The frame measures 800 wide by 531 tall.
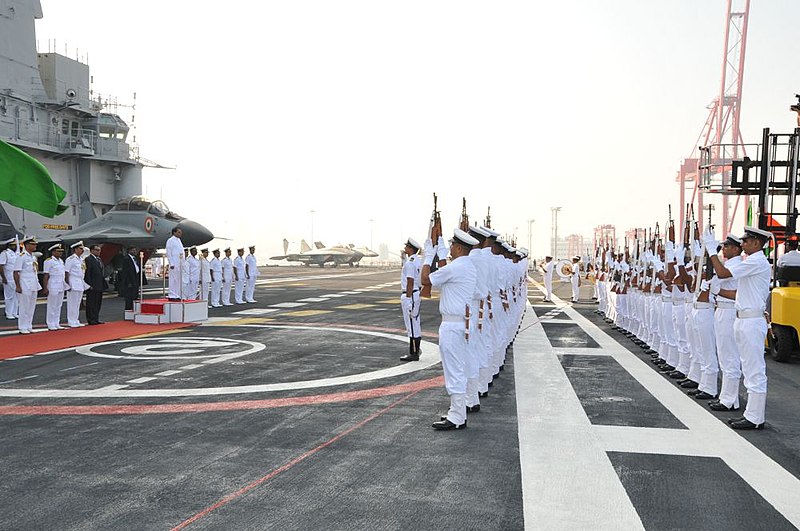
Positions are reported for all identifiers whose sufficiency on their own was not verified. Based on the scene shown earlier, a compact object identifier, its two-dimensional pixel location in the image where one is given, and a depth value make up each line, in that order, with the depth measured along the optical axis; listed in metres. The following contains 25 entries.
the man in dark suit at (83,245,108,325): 16.16
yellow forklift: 11.36
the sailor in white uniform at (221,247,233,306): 23.02
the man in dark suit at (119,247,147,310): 19.25
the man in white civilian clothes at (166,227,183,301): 18.41
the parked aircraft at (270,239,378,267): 79.62
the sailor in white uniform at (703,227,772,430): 6.80
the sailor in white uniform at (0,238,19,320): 16.78
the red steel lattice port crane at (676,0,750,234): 75.81
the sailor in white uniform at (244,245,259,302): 24.00
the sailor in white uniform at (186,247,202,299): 22.00
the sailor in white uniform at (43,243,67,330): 15.37
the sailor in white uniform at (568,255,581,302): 26.72
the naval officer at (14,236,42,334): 14.67
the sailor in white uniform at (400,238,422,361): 11.11
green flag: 10.55
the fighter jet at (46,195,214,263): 25.03
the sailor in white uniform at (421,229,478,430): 6.71
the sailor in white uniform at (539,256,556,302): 27.00
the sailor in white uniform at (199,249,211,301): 22.31
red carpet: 12.16
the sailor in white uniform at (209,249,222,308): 22.42
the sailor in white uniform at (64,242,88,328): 15.98
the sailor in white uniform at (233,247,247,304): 23.62
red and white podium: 16.34
